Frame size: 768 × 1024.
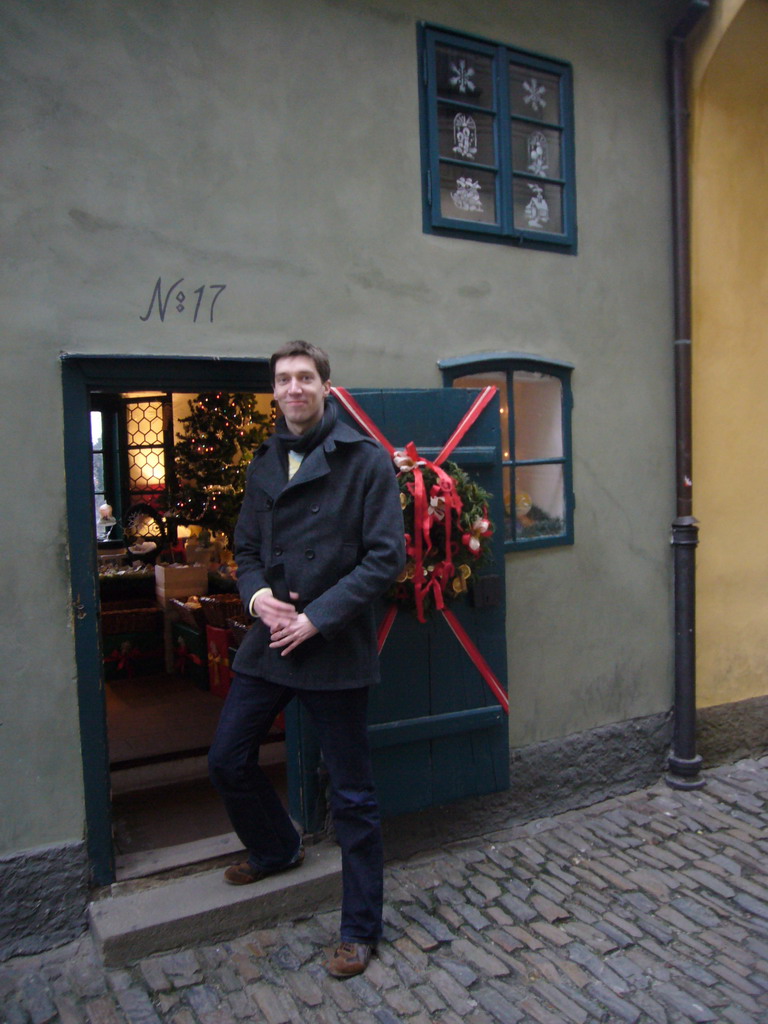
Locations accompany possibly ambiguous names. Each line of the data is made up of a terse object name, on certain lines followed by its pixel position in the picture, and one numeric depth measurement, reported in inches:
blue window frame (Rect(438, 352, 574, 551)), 194.4
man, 130.8
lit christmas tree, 309.1
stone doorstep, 138.8
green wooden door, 163.9
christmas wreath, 154.5
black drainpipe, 210.8
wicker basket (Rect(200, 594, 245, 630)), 254.7
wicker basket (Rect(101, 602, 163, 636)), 291.9
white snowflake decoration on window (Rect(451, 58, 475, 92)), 187.2
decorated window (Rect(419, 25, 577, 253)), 182.5
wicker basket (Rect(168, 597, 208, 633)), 275.0
